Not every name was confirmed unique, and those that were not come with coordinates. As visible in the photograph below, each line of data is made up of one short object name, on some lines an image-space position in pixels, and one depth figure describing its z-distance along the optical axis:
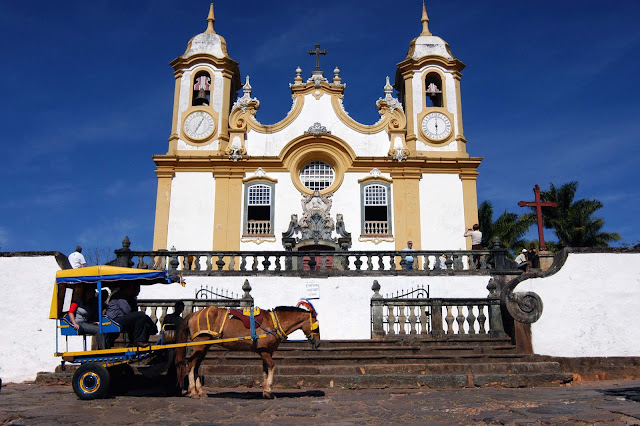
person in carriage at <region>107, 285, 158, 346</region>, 8.16
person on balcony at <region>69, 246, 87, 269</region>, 13.68
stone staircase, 9.38
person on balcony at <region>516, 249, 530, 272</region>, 16.80
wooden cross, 17.31
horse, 8.10
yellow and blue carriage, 7.72
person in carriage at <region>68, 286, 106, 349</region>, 7.97
